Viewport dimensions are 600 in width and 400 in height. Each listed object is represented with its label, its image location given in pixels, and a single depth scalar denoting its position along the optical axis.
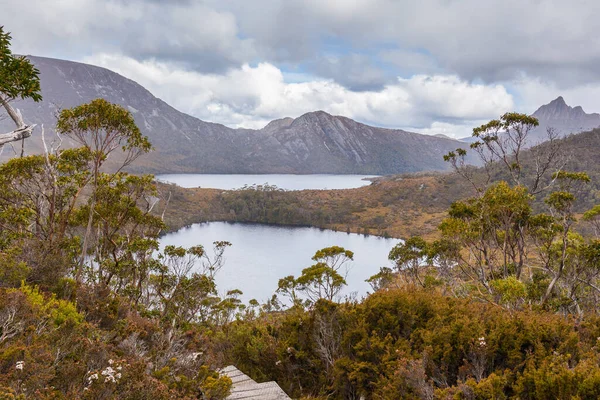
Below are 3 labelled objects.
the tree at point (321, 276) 18.11
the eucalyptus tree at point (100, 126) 11.73
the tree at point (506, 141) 14.23
